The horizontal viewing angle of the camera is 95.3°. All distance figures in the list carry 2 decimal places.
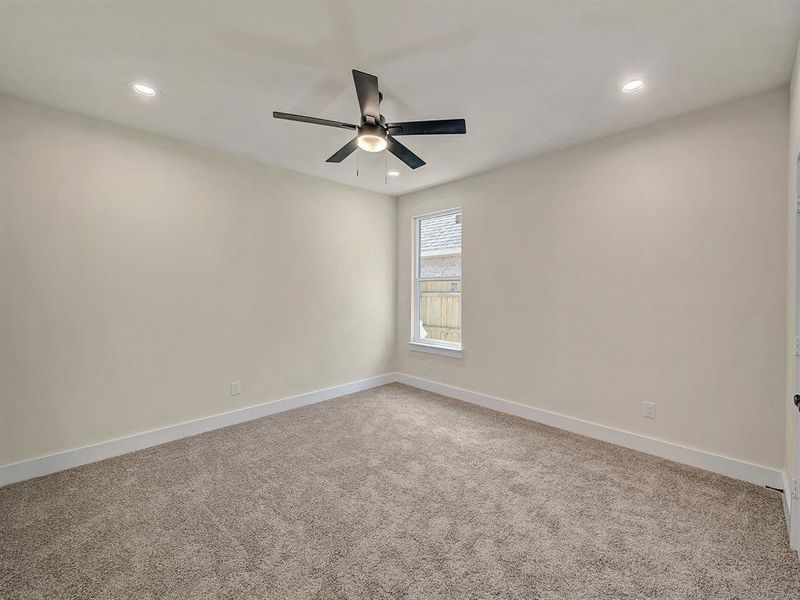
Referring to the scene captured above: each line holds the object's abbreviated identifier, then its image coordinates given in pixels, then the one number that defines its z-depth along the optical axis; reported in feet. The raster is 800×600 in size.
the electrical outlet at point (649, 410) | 9.61
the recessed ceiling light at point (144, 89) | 7.75
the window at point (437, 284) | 15.08
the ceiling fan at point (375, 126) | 6.45
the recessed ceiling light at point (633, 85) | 7.56
